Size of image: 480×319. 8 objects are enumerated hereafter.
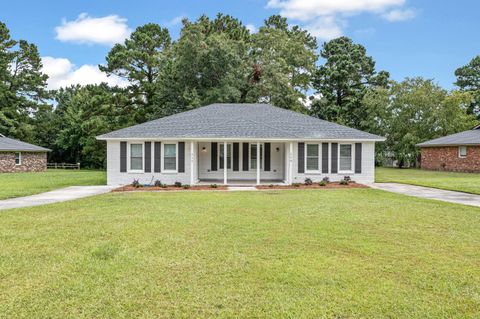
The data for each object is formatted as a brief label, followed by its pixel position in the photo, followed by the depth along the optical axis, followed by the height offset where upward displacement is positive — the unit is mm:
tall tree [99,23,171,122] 33256 +9380
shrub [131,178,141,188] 15975 -1139
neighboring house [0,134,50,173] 29672 +195
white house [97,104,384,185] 16922 +505
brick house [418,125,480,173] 26484 +597
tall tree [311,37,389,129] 37250 +8807
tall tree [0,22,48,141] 38125 +8543
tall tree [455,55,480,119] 48844 +11925
